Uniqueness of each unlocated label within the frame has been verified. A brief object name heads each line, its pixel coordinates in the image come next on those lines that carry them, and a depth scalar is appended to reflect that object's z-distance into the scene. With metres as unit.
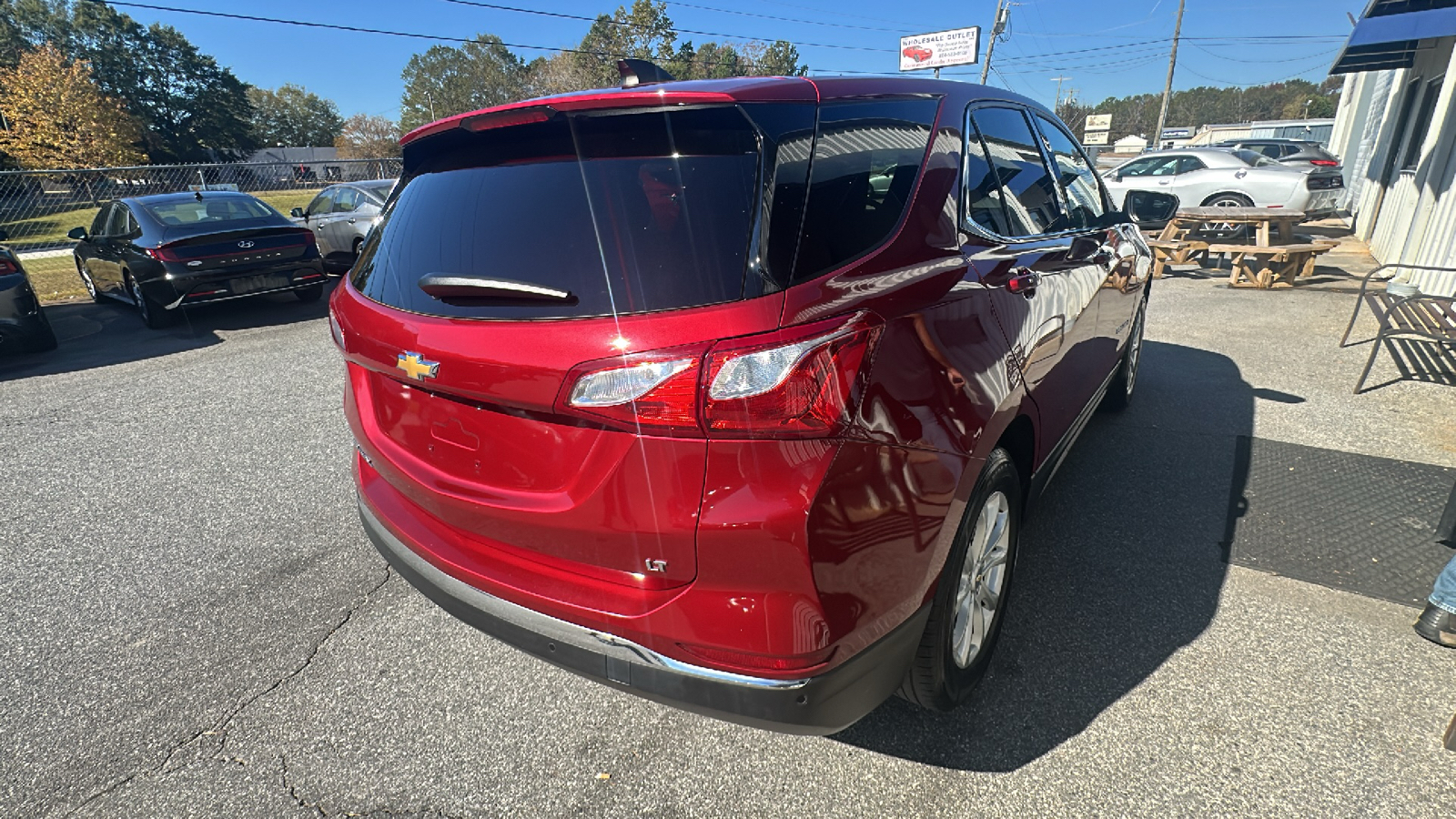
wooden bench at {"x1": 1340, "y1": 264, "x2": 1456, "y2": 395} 4.73
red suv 1.43
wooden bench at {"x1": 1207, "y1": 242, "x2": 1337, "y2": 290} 8.70
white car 13.42
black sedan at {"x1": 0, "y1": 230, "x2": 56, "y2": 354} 6.34
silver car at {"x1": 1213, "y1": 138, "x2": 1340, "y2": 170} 14.36
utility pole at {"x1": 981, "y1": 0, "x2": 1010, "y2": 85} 35.66
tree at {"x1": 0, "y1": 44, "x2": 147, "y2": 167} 33.81
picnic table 8.82
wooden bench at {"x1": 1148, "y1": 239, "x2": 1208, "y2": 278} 9.67
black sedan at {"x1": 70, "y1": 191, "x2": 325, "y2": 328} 7.38
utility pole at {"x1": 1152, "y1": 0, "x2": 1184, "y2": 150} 37.66
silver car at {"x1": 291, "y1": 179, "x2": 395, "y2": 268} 10.62
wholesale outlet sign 42.75
